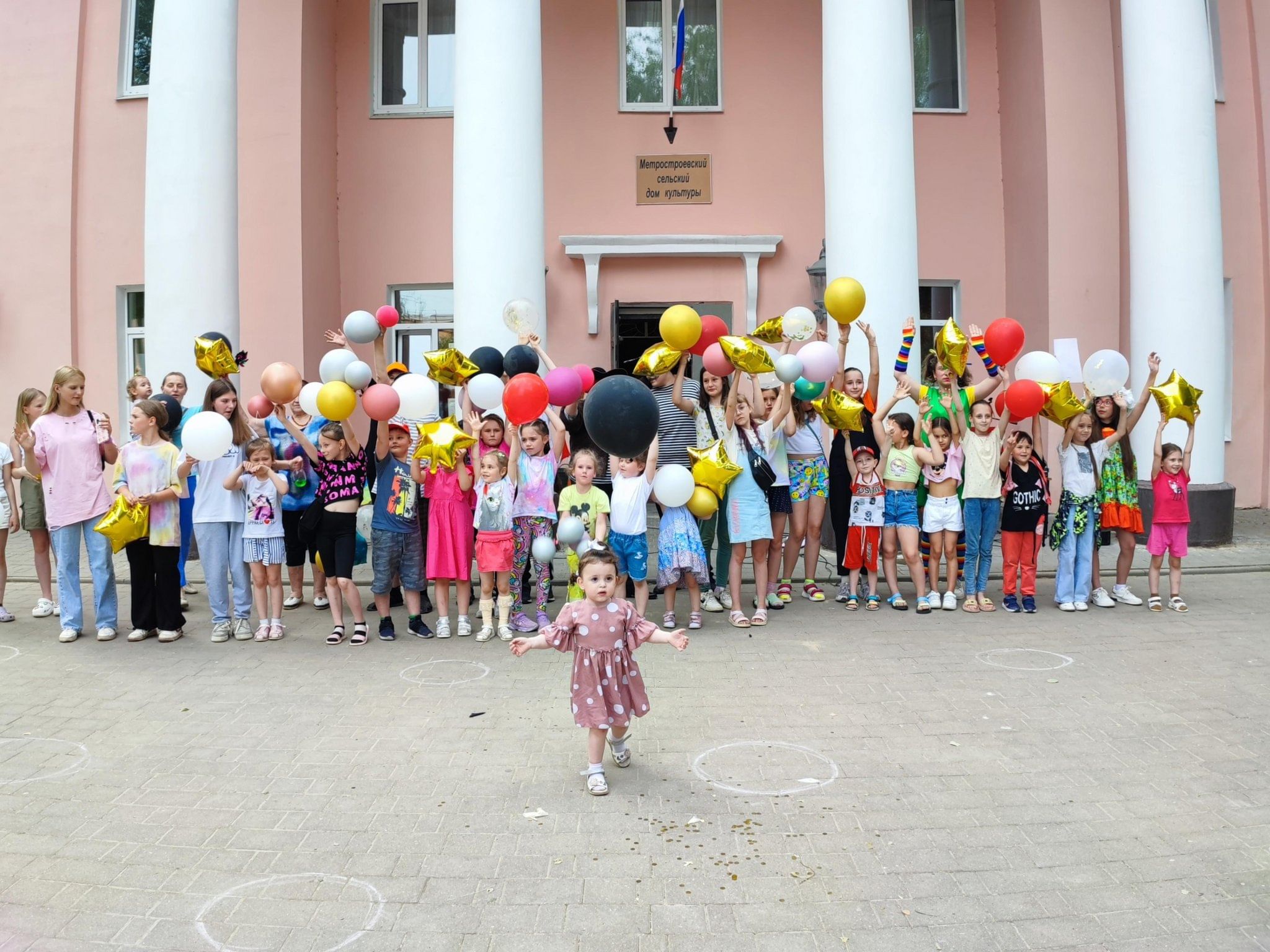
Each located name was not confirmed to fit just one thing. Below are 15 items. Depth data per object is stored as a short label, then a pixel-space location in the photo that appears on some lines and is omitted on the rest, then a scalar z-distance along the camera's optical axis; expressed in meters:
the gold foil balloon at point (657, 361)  6.66
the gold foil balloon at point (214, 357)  7.17
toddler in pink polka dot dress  4.42
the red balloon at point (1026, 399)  7.31
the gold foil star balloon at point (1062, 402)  7.47
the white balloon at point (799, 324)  7.15
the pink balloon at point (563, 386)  6.81
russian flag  11.27
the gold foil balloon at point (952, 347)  7.41
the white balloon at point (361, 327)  7.21
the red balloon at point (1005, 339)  7.45
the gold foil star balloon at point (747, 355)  6.54
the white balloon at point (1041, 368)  7.51
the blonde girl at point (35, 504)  7.59
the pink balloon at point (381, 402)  6.60
